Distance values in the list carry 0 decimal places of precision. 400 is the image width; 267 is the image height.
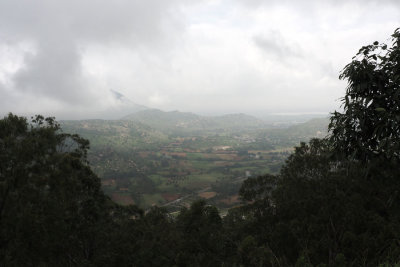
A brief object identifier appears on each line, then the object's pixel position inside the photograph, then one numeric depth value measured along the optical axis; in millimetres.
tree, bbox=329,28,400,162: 5422
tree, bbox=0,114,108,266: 10852
